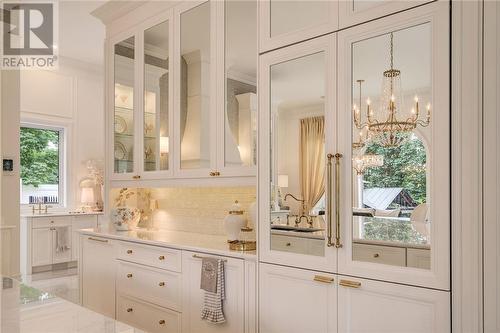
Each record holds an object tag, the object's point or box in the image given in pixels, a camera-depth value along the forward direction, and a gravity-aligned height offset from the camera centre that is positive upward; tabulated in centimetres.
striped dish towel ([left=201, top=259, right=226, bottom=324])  245 -85
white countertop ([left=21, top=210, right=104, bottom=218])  563 -74
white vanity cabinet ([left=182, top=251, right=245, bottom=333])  239 -86
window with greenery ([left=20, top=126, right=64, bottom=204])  610 +1
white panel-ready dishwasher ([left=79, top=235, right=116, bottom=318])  339 -98
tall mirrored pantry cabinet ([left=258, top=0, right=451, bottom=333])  167 -1
